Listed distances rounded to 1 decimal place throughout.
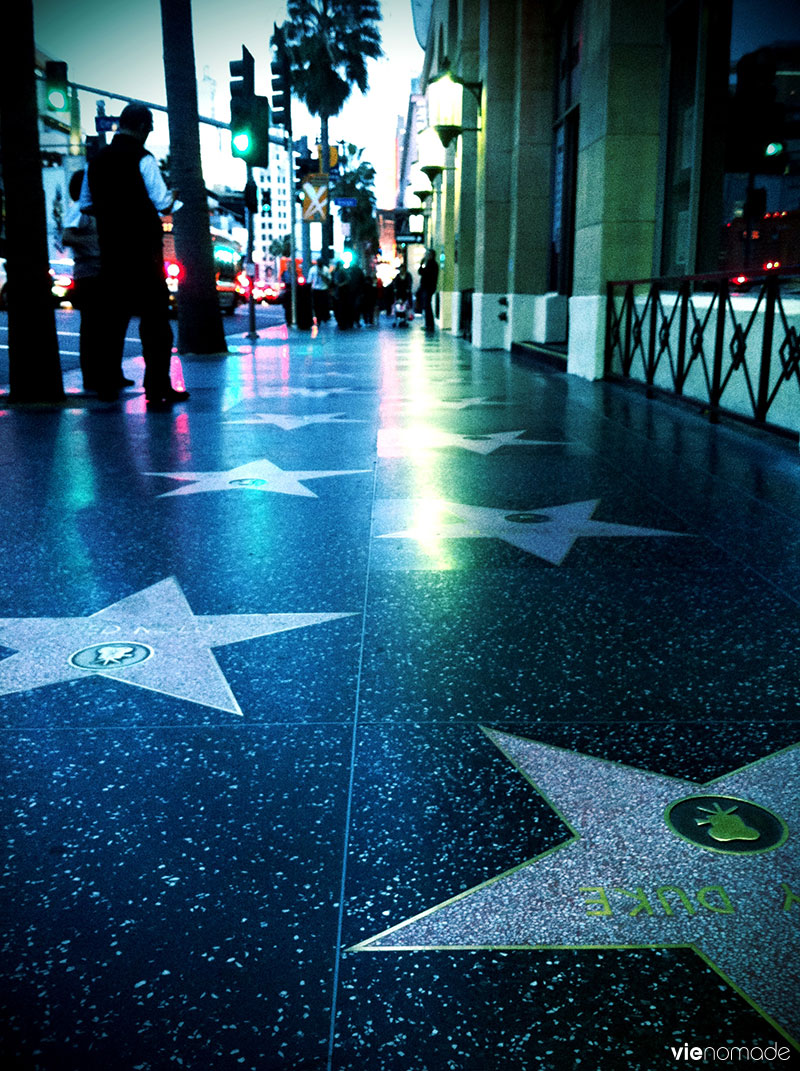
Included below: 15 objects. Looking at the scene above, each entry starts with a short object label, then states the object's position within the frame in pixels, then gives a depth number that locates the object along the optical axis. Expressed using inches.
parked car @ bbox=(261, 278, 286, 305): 2359.3
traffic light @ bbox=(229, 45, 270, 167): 562.9
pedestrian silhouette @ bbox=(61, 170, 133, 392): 349.4
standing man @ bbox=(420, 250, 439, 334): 1011.3
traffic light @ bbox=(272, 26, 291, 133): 766.5
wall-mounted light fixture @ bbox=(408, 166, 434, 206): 1198.2
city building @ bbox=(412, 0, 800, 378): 334.6
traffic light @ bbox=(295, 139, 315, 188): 984.3
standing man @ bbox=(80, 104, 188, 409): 314.0
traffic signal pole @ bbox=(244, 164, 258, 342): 614.7
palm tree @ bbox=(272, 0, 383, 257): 1695.4
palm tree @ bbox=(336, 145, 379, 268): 2980.6
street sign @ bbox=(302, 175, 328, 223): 919.0
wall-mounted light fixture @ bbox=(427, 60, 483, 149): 721.0
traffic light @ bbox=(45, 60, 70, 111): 722.8
